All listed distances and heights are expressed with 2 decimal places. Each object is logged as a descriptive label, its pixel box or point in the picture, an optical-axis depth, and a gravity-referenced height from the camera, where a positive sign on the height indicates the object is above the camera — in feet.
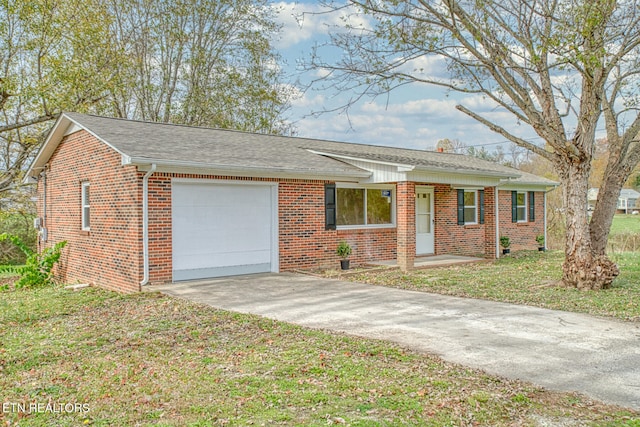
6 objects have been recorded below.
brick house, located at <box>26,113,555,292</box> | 32.09 +1.52
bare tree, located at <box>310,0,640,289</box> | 28.22 +9.01
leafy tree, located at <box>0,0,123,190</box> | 53.98 +18.51
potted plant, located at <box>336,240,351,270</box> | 40.32 -2.79
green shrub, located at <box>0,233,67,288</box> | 39.88 -3.97
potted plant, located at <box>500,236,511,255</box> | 54.13 -2.56
